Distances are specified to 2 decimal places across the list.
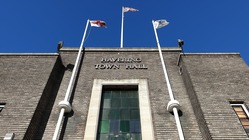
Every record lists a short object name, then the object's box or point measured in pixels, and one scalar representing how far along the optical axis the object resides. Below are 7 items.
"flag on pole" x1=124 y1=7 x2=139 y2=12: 16.05
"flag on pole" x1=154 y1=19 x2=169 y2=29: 13.34
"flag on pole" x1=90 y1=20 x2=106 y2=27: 13.71
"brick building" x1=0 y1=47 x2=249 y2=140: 7.34
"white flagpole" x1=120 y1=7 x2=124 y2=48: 13.85
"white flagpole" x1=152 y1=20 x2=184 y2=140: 6.91
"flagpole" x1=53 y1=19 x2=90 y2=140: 7.01
